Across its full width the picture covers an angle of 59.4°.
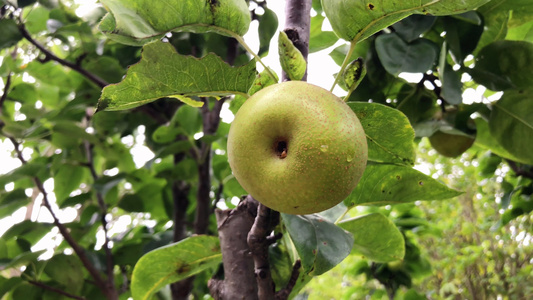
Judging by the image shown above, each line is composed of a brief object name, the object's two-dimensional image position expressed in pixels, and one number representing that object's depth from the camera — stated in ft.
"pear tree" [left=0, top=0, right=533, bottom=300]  1.59
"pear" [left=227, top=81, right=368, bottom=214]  1.50
